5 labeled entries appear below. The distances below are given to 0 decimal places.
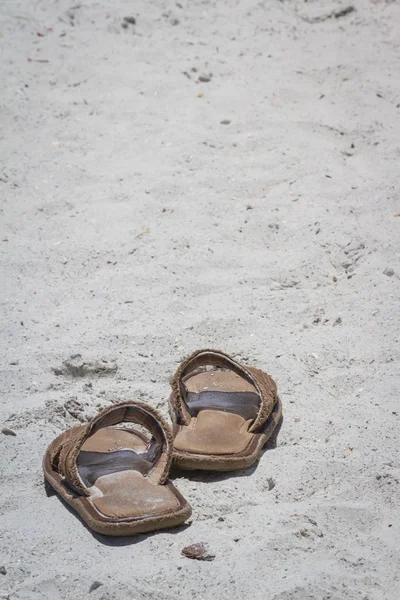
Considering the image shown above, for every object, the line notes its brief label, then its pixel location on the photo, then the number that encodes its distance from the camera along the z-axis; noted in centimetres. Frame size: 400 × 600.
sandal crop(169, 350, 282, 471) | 239
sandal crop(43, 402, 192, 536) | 216
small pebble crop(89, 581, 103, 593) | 197
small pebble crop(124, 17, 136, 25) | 488
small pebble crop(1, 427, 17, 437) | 248
